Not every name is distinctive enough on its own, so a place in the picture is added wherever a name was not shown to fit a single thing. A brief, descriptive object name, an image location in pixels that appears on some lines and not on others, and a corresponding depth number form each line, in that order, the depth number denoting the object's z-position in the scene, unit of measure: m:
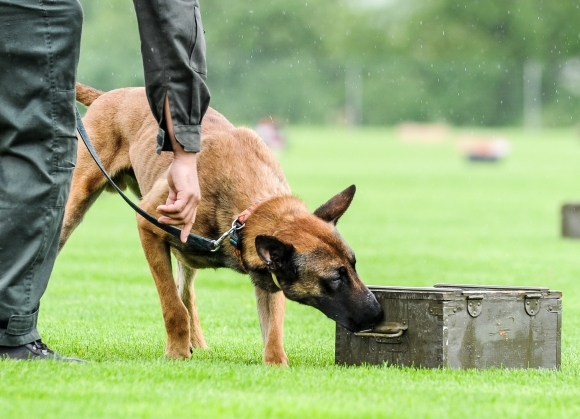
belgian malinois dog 8.72
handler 7.72
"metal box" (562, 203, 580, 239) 25.25
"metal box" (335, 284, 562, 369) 8.61
